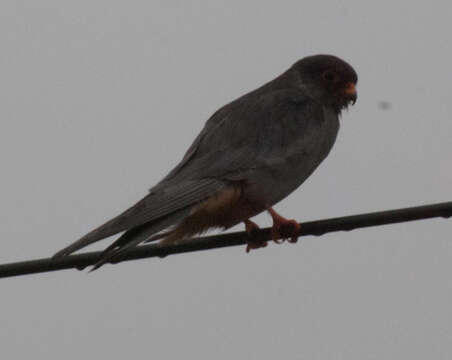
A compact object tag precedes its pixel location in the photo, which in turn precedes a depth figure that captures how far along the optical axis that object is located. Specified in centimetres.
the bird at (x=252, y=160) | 1255
